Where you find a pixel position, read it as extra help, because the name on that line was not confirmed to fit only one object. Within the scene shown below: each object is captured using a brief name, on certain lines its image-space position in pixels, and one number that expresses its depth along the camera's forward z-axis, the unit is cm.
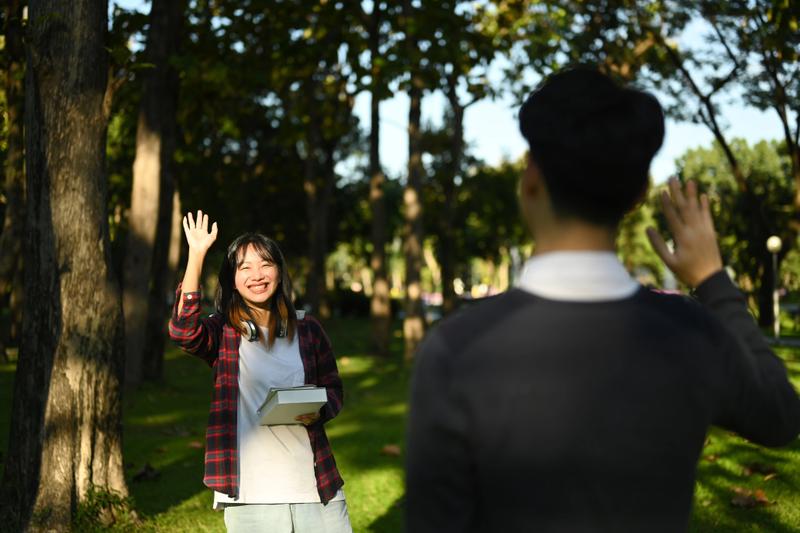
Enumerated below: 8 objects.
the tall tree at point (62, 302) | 660
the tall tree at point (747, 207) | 4153
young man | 173
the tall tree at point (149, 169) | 1393
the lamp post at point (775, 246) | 3397
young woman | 428
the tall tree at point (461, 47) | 1692
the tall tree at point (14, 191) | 1706
